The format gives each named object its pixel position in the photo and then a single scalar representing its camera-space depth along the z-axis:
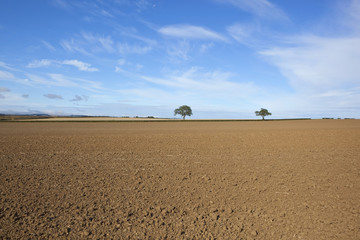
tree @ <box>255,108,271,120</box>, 97.62
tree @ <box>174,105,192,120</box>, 107.00
